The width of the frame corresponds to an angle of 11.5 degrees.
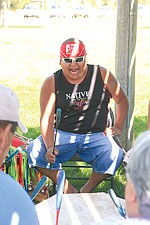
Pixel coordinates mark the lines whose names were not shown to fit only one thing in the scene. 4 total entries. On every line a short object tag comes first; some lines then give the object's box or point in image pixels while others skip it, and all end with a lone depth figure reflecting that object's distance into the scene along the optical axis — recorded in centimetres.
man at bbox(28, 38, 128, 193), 562
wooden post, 672
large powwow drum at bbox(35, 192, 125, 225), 460
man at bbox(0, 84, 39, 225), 256
